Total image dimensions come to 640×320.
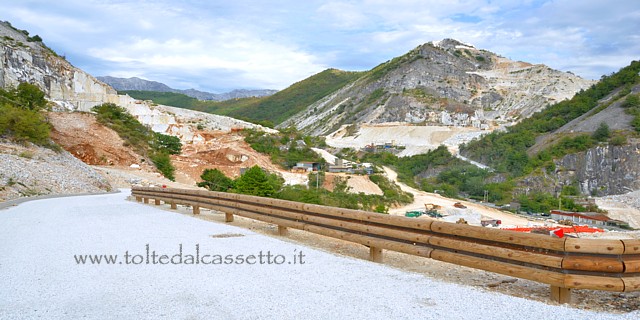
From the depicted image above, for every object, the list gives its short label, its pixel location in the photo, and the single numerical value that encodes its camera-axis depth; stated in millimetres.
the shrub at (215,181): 38656
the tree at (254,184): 28453
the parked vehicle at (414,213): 49125
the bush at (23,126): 26925
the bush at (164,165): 43094
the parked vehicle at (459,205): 59984
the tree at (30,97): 44250
